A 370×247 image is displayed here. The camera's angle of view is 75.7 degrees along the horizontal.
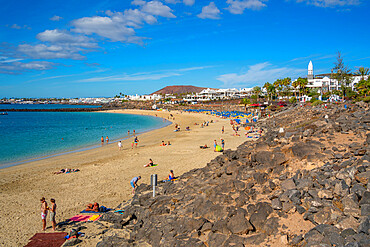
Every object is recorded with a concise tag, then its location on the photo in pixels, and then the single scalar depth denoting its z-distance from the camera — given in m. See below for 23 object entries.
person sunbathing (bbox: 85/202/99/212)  10.05
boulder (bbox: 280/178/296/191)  6.81
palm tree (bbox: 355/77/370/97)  36.53
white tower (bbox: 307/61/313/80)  83.29
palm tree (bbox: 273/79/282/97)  78.24
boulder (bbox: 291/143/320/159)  7.87
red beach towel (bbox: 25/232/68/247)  7.84
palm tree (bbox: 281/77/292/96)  75.69
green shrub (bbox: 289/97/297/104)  61.28
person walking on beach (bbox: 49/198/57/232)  8.95
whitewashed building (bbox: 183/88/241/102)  130.12
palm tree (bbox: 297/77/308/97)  67.29
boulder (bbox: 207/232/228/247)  5.87
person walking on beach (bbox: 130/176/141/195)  12.45
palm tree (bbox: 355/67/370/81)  51.67
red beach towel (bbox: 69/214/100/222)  9.45
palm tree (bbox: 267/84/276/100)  80.65
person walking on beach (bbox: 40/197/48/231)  9.03
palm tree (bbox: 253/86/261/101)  92.49
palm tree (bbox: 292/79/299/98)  68.21
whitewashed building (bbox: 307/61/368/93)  68.67
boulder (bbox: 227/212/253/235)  5.94
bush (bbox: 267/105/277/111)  54.41
